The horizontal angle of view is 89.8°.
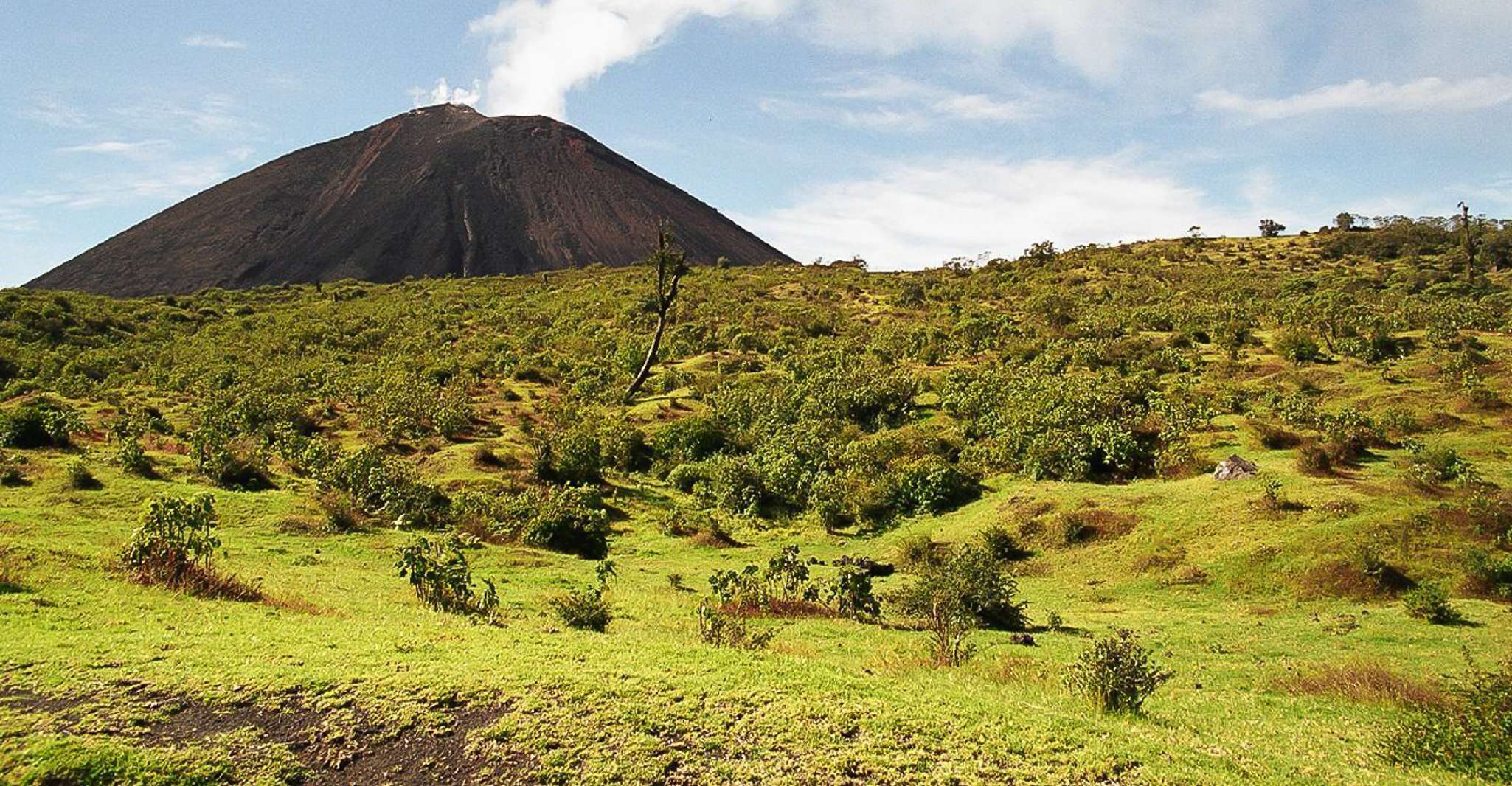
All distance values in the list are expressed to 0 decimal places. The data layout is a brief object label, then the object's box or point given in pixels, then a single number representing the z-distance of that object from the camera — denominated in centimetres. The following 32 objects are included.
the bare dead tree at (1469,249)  5312
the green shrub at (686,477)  2961
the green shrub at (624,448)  3172
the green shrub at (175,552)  1244
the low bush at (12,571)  1095
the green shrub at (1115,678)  951
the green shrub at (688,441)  3219
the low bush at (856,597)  1639
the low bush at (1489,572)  1502
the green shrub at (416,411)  3195
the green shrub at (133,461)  2308
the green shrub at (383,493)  2252
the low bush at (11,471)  2122
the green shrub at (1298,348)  3438
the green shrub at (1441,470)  1878
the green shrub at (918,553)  2077
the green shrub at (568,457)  2780
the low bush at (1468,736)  780
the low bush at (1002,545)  2122
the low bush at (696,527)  2433
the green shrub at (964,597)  1451
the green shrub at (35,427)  2481
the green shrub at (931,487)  2553
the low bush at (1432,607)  1382
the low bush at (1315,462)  2122
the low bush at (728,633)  1225
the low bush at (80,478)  2109
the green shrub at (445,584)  1354
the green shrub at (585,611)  1316
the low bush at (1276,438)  2416
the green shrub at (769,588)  1655
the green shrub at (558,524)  2220
